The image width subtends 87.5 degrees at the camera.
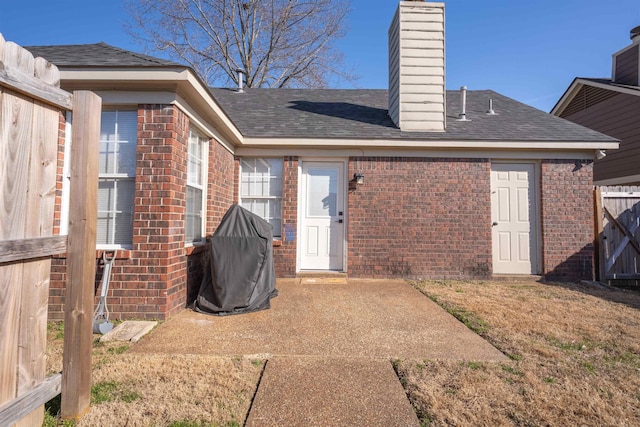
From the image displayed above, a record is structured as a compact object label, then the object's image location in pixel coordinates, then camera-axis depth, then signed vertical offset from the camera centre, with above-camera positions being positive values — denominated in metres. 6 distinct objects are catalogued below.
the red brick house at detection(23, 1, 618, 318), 6.49 +0.72
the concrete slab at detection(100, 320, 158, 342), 3.31 -1.13
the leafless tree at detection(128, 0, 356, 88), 14.84 +8.34
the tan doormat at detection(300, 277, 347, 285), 6.02 -1.02
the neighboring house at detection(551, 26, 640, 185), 9.30 +3.73
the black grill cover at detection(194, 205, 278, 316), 4.26 -0.58
